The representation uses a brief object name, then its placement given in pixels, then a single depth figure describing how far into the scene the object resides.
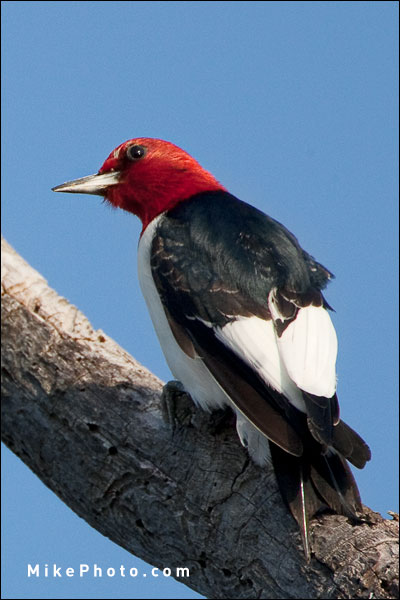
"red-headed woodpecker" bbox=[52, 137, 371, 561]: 7.80
